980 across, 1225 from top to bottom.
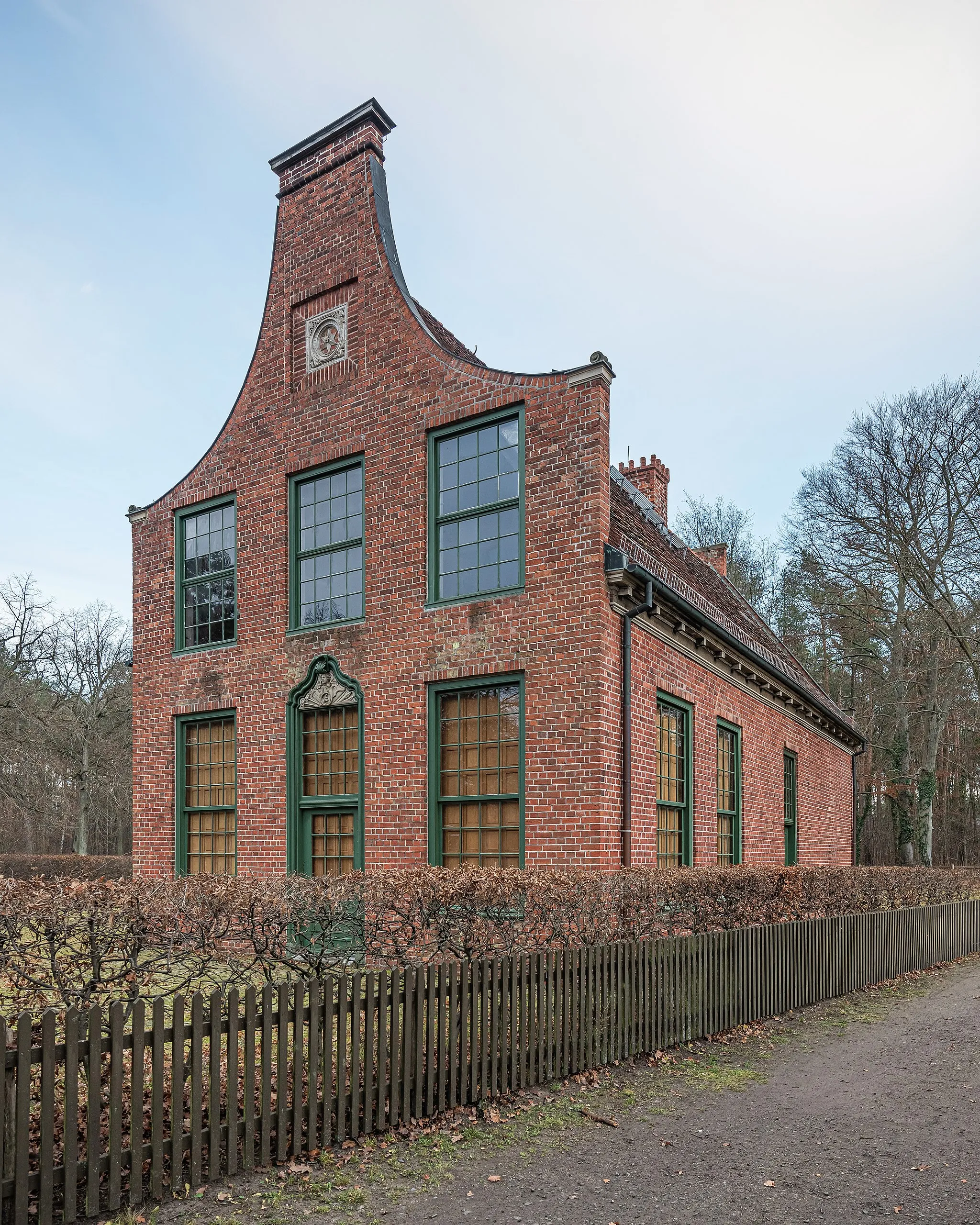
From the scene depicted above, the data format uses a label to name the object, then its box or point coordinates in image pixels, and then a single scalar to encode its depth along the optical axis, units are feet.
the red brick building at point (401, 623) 35.50
